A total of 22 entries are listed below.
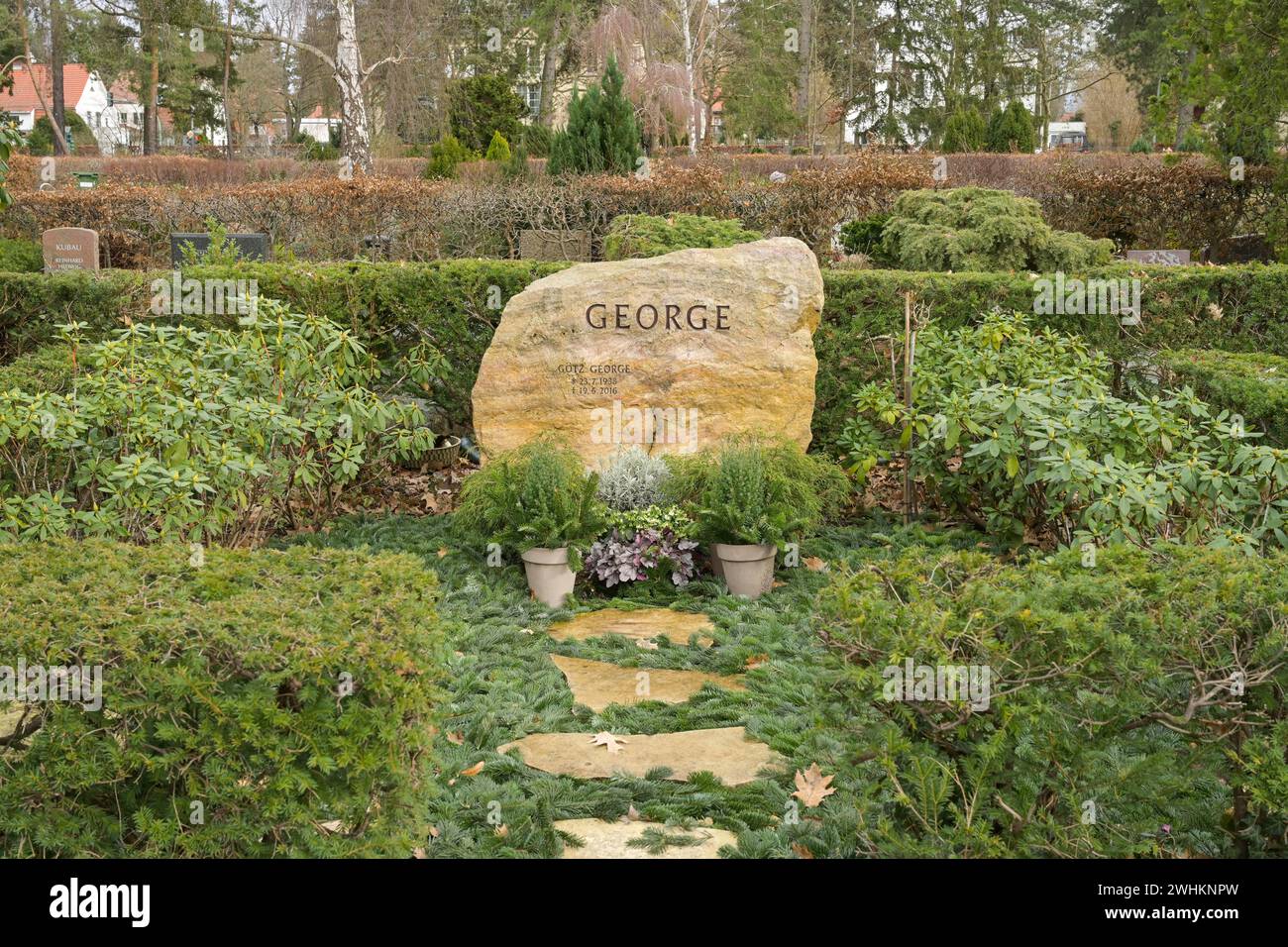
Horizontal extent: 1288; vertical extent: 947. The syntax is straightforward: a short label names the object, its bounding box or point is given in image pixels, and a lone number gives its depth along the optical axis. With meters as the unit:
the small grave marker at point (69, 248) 12.70
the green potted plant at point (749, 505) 6.27
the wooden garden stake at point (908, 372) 7.43
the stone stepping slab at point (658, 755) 4.22
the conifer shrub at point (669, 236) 9.25
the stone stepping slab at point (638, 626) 5.80
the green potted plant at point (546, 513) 6.21
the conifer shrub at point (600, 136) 15.00
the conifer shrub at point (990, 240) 10.88
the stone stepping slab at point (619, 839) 3.62
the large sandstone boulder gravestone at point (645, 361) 7.15
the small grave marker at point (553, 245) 13.69
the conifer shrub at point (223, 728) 2.88
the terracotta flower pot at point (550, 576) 6.21
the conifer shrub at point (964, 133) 28.86
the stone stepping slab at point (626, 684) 4.96
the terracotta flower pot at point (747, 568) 6.29
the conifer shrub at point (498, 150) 23.30
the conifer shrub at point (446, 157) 21.61
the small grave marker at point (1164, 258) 12.09
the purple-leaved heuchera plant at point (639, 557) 6.44
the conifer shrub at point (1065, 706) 3.01
